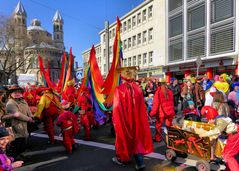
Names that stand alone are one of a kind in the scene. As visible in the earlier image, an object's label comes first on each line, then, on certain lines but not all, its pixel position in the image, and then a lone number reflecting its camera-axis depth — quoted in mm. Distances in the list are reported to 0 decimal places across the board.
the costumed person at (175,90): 11547
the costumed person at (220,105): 5039
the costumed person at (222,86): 7965
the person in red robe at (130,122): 4426
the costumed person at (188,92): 9583
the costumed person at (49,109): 6281
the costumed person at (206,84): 10178
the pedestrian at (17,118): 4785
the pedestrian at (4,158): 2972
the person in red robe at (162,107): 6254
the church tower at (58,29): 140375
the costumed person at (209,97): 7061
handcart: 4207
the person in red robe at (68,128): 5844
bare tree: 31916
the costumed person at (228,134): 3788
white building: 30683
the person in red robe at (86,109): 6992
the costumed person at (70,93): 8892
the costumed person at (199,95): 9523
